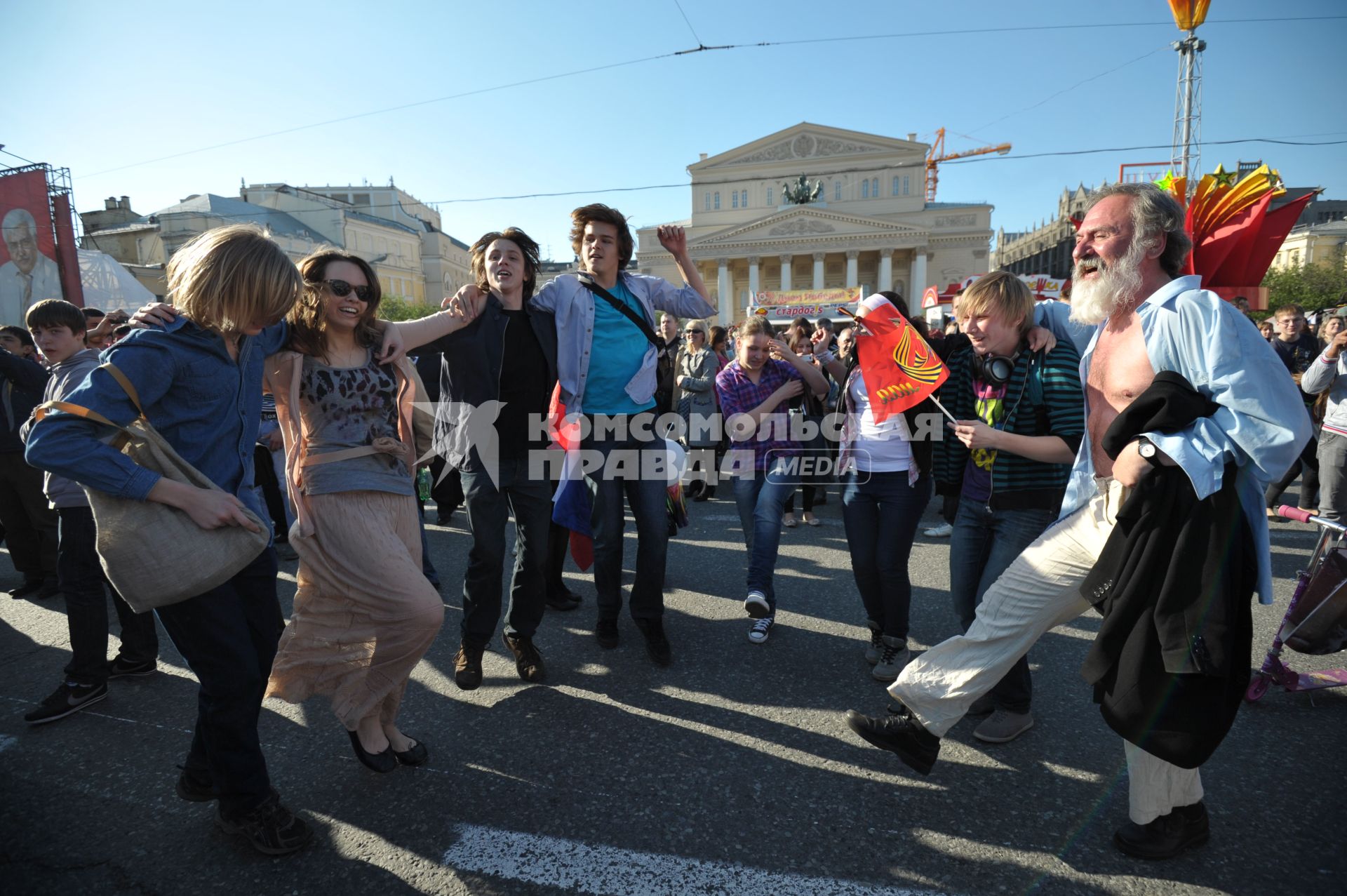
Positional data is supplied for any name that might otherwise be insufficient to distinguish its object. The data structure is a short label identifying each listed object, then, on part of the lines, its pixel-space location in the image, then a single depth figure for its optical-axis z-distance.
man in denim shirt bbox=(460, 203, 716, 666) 3.52
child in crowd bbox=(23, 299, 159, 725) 3.30
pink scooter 2.70
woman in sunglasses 2.45
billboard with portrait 22.28
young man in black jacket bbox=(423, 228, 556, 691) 3.25
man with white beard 1.86
